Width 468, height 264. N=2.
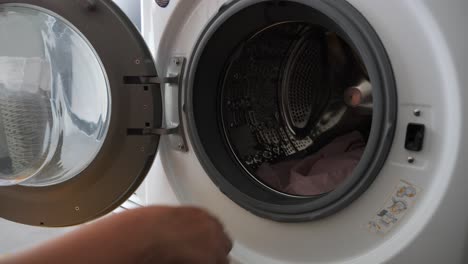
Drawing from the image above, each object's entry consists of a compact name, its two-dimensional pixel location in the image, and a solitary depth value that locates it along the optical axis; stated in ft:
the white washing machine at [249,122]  1.82
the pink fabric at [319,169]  2.73
